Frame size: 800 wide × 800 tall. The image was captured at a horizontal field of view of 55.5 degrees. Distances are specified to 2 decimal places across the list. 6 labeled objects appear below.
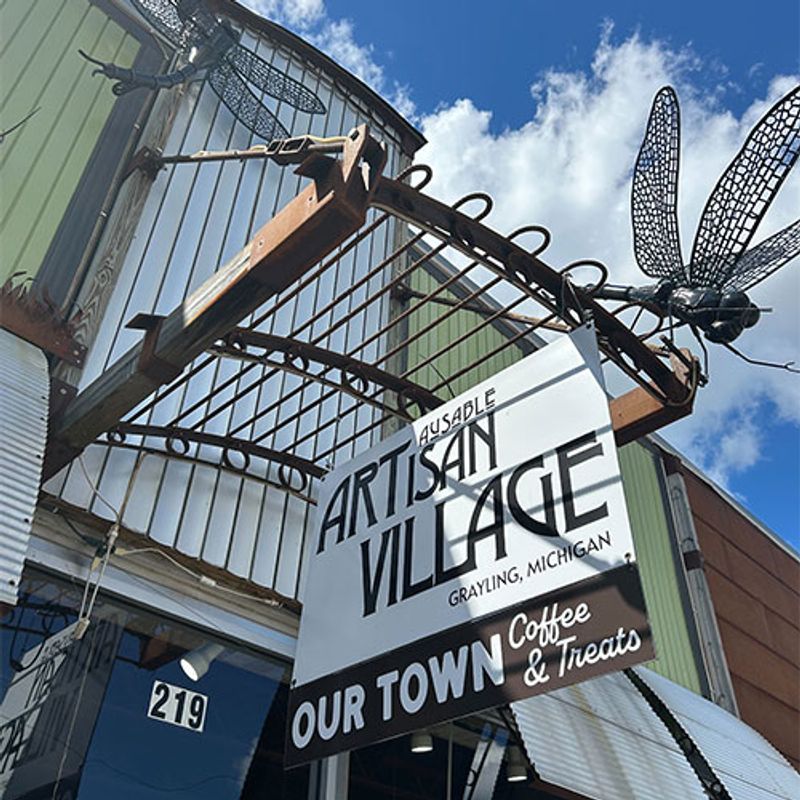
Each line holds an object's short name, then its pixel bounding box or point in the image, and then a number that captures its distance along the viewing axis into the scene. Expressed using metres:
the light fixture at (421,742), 4.37
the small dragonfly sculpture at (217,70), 4.96
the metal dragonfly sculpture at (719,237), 3.53
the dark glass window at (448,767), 4.16
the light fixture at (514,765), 4.68
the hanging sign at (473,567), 2.26
